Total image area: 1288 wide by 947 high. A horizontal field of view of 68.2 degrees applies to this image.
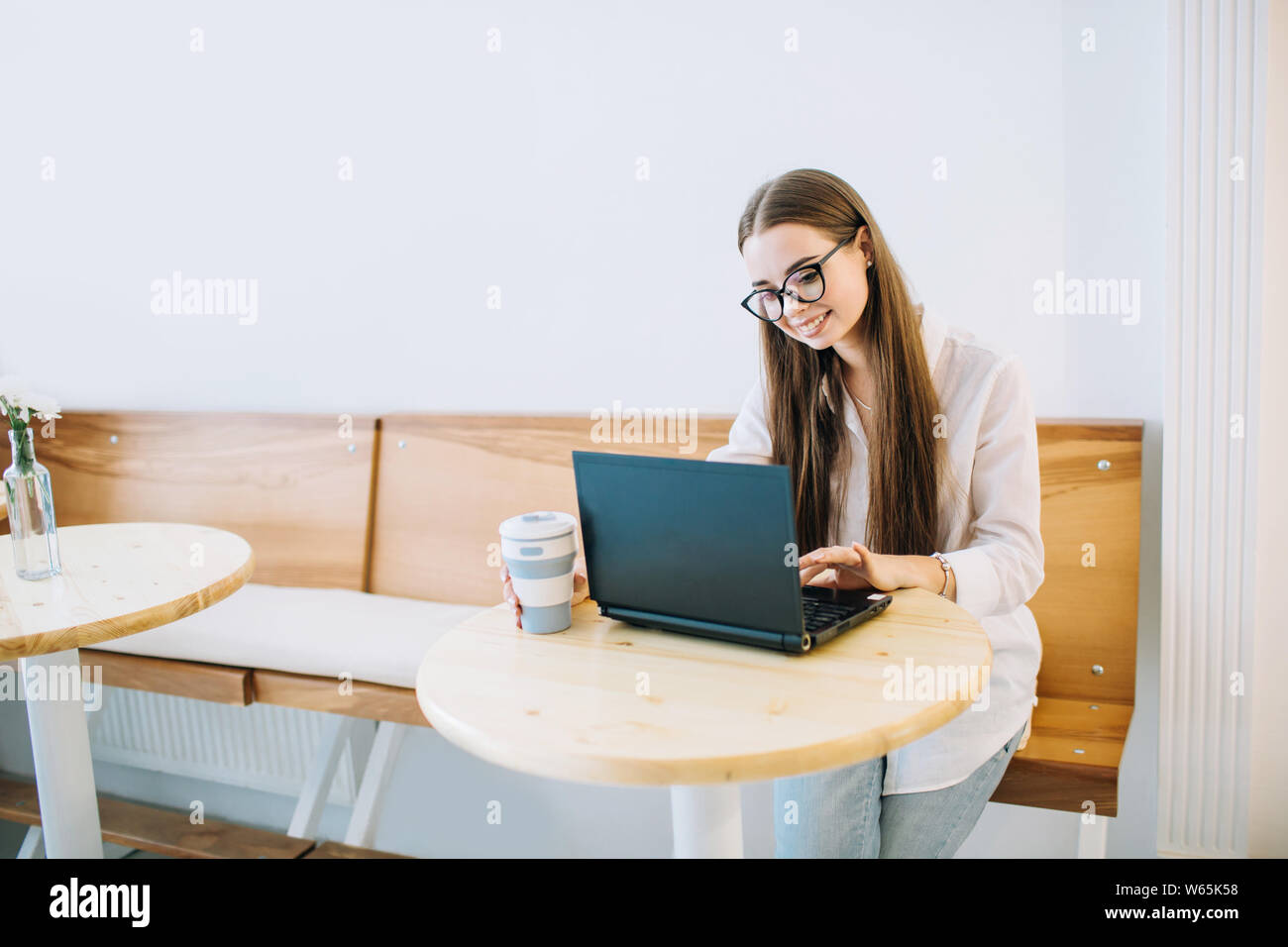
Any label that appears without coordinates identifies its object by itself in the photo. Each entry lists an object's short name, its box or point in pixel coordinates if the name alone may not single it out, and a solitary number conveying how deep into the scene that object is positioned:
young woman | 1.28
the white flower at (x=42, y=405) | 1.47
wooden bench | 1.76
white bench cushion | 1.98
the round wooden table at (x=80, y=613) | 1.33
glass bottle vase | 1.50
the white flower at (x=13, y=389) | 1.45
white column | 1.60
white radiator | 2.54
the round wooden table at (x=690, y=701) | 0.84
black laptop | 0.99
